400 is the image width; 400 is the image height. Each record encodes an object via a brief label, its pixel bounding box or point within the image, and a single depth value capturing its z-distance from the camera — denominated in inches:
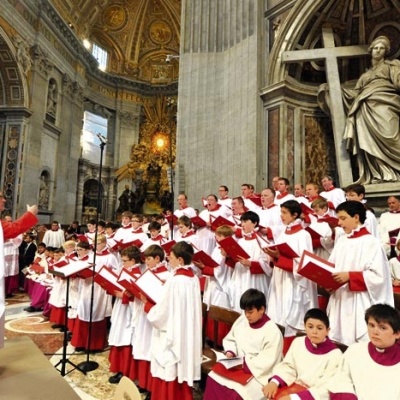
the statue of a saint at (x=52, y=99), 719.7
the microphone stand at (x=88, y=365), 185.8
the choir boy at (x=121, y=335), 177.0
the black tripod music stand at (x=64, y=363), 175.0
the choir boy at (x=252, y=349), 116.0
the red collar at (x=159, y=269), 171.0
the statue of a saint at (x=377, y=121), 287.9
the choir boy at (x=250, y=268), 182.6
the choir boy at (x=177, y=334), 140.9
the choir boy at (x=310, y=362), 103.7
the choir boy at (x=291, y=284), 152.1
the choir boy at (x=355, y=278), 124.8
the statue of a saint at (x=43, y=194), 693.3
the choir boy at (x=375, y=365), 88.7
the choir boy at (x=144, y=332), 165.0
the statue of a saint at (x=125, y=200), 922.1
